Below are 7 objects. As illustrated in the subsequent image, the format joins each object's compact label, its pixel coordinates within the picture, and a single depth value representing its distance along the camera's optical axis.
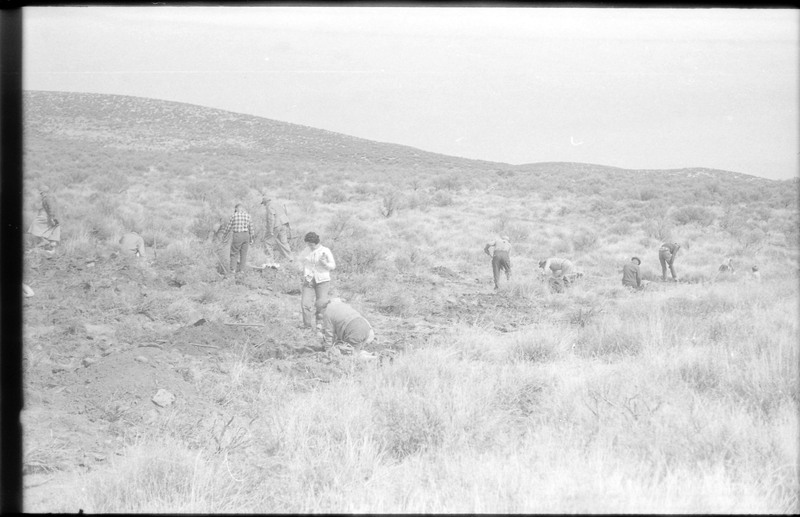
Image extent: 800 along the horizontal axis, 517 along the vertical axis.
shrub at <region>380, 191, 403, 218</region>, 26.61
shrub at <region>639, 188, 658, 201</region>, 35.34
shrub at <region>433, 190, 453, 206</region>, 31.73
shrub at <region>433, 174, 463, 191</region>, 39.59
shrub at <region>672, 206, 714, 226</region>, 26.62
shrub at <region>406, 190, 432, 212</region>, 29.87
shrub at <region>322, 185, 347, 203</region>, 30.76
